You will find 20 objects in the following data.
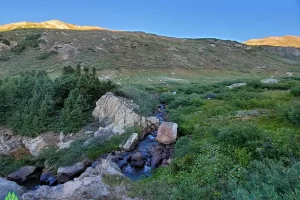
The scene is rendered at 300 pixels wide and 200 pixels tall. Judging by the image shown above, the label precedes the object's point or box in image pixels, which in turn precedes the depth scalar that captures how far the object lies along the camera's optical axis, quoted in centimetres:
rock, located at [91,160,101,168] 802
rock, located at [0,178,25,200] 665
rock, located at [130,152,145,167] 811
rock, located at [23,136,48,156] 971
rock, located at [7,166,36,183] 860
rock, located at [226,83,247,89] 1587
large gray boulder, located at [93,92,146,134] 968
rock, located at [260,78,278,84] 1755
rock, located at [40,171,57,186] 808
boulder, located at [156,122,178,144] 876
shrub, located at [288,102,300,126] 851
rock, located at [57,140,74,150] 933
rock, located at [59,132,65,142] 986
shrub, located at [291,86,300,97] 1297
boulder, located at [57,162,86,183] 800
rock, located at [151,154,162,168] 792
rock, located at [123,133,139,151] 870
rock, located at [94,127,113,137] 945
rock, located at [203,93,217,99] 1371
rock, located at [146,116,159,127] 999
